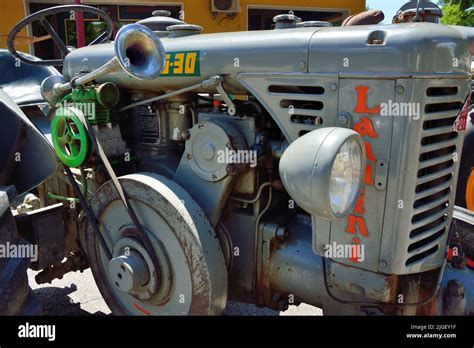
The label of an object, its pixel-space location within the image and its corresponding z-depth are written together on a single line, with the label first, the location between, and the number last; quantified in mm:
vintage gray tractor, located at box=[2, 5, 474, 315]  1666
